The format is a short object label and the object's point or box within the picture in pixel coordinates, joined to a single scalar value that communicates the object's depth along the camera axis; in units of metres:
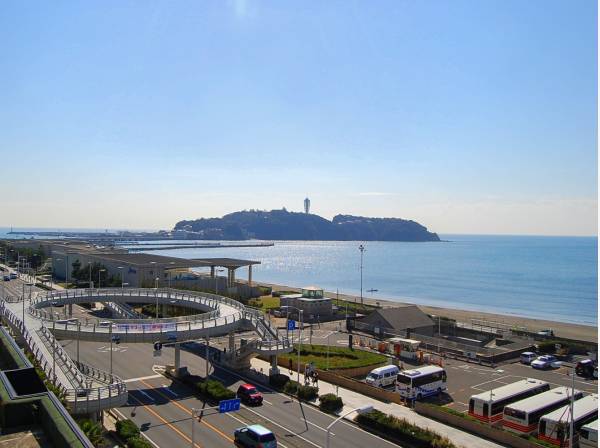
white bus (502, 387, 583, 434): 27.81
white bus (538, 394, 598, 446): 26.09
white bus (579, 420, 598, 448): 24.77
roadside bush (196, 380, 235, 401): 29.97
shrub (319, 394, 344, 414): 30.01
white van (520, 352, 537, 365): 45.28
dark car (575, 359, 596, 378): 41.04
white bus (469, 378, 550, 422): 29.55
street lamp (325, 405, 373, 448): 16.85
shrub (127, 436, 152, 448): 21.44
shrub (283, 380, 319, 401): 31.84
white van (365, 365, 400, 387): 36.34
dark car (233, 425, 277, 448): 23.19
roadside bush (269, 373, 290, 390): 34.00
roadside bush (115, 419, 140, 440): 22.80
